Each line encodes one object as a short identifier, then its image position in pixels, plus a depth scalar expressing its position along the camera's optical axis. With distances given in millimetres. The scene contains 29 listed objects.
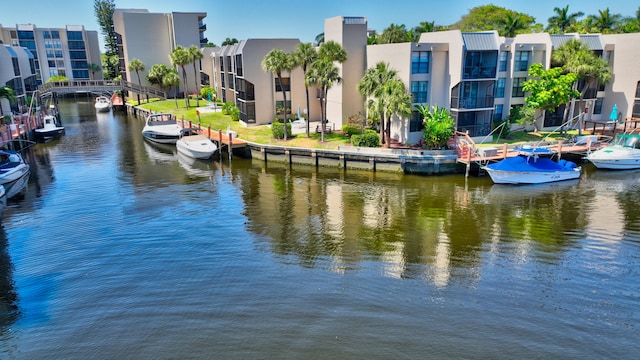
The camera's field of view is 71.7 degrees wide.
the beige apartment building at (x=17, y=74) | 58625
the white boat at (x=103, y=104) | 82188
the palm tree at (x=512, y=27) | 69062
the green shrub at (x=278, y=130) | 45250
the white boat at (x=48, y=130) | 53028
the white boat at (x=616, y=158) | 38906
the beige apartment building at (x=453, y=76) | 40938
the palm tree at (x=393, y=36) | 64344
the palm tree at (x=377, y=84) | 39031
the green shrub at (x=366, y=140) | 40300
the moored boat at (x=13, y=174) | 33806
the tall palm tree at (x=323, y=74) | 41312
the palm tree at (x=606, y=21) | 64625
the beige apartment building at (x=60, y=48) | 109375
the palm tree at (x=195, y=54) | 71000
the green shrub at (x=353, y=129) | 44997
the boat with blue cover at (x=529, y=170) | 34906
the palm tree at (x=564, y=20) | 70562
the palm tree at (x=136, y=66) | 82906
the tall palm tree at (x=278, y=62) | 43531
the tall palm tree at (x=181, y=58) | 69500
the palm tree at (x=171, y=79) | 76875
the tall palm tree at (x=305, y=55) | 43500
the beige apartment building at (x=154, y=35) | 85062
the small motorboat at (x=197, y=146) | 42969
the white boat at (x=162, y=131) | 51469
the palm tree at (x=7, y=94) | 53062
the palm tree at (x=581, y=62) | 43000
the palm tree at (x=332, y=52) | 43031
